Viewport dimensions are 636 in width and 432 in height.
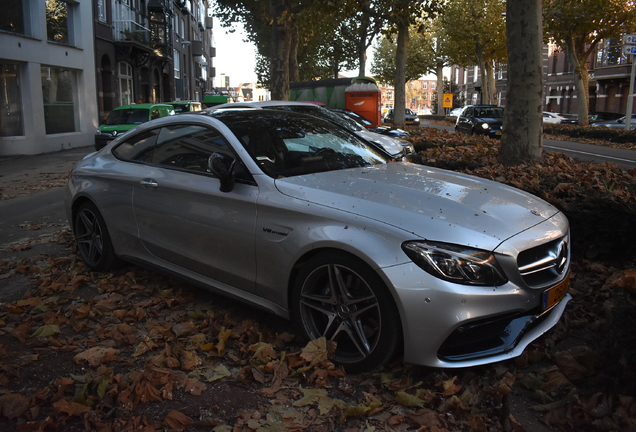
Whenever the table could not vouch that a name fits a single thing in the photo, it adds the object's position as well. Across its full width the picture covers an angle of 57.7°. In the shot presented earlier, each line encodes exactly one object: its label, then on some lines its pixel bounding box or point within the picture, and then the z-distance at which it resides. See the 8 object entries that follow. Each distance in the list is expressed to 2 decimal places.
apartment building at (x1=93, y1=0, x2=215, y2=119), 28.05
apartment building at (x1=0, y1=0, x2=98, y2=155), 19.75
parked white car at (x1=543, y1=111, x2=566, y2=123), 38.06
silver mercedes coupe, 2.94
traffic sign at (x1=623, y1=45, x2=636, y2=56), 21.41
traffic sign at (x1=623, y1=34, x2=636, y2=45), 21.55
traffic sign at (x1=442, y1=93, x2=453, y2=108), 55.70
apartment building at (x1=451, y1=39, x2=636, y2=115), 44.87
